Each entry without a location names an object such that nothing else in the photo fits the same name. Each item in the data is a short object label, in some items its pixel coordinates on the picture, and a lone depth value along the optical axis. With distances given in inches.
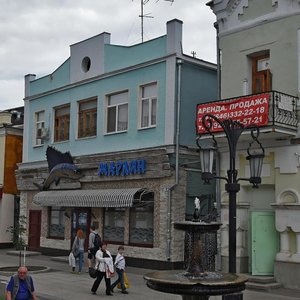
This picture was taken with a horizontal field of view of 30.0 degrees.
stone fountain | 349.1
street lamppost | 449.4
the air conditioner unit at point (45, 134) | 1094.6
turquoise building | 821.9
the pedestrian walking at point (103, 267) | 597.3
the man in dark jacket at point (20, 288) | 402.0
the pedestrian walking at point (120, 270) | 616.4
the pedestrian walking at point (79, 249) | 774.5
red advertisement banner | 650.2
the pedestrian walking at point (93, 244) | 746.3
